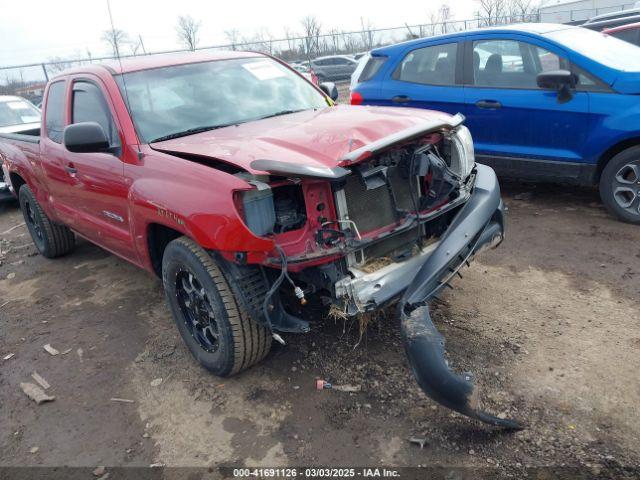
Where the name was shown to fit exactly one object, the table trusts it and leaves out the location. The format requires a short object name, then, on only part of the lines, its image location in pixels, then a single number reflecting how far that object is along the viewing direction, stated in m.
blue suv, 4.68
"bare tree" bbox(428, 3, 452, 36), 26.22
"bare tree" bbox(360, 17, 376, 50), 26.47
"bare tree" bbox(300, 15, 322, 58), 25.49
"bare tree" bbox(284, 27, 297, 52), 24.12
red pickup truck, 2.62
